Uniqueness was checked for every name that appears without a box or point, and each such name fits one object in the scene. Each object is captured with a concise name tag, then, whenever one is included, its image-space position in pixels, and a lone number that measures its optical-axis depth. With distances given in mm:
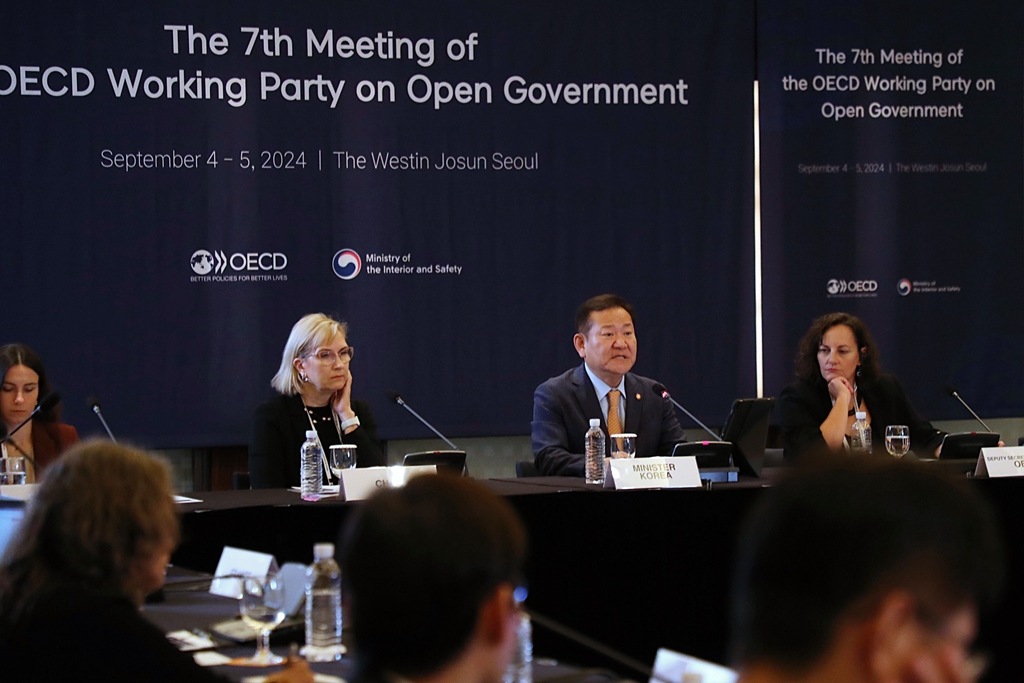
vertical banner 11047
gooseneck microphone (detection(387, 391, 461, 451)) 9500
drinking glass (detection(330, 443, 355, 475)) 7375
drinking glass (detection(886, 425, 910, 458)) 8047
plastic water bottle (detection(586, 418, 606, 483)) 7609
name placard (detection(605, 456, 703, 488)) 6984
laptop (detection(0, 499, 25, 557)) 4223
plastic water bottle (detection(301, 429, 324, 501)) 7125
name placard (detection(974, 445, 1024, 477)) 7273
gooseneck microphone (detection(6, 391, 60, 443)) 7422
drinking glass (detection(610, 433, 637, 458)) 7764
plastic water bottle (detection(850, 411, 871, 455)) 8562
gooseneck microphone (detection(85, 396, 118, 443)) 8984
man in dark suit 8656
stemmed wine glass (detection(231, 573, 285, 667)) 3770
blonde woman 8437
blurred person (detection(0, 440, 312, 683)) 2930
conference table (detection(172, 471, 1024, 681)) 6820
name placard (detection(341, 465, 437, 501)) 6617
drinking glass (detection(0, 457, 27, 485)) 6770
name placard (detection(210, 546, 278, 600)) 4199
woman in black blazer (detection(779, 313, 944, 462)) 9125
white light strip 10930
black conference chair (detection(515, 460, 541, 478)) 8586
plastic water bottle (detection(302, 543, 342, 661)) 3775
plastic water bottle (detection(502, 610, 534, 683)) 3268
